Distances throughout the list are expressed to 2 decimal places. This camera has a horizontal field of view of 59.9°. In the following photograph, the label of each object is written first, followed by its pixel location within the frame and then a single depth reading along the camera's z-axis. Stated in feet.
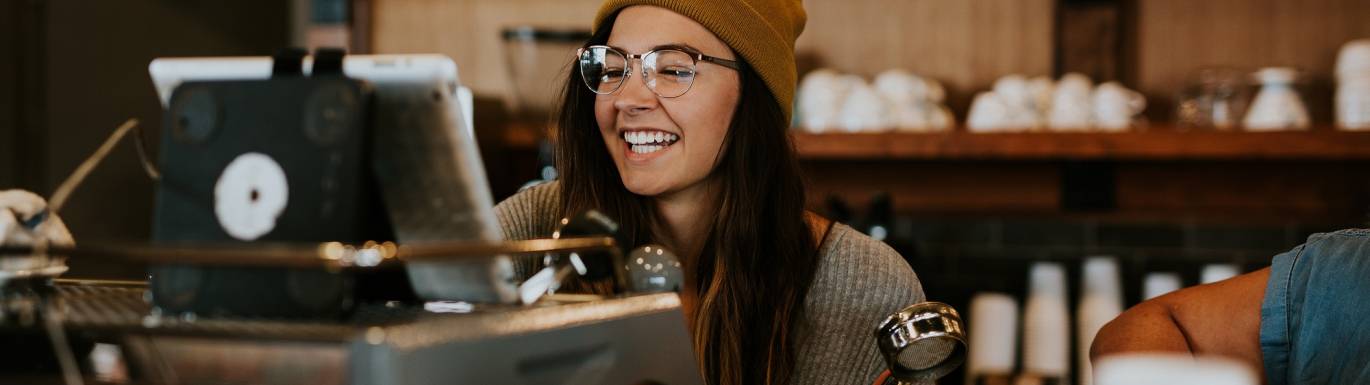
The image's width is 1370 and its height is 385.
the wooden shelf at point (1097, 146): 7.20
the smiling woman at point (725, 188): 4.24
